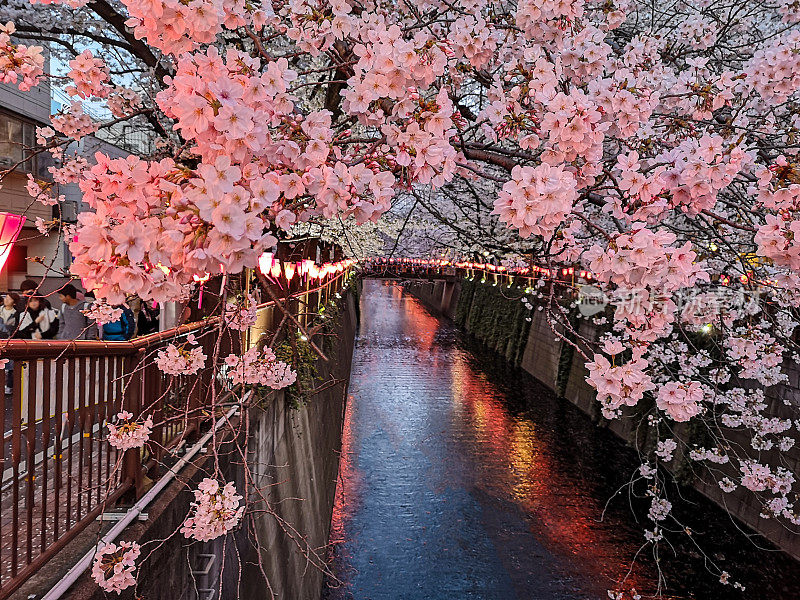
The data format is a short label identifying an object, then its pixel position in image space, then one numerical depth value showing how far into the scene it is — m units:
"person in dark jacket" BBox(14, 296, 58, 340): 7.23
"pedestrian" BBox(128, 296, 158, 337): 8.08
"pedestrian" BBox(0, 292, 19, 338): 7.60
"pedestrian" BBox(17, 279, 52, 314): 6.36
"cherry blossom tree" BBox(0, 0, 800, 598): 1.68
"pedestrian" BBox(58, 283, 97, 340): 8.05
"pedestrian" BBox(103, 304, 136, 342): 7.24
